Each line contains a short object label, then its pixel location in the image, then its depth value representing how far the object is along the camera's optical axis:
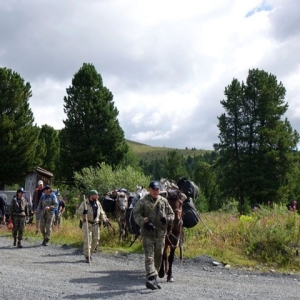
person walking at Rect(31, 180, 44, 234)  18.88
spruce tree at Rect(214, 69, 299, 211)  39.25
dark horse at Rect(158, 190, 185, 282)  9.86
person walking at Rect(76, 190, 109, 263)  12.91
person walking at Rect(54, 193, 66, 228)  19.64
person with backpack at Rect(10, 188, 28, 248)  15.64
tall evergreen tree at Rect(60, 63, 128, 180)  41.44
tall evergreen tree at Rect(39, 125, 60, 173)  59.01
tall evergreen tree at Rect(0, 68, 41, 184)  37.41
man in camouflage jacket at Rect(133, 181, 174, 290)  9.01
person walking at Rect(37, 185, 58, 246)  16.12
